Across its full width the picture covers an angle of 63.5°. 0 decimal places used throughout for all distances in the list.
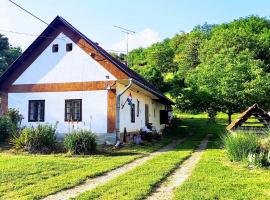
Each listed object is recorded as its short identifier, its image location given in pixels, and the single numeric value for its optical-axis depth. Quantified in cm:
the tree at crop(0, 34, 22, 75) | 2191
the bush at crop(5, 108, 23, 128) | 1098
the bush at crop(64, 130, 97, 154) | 832
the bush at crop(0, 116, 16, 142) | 995
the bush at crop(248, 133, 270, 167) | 626
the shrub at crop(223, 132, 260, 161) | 660
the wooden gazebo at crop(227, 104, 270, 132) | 770
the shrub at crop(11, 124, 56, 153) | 863
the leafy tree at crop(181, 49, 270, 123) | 1455
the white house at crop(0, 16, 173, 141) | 1058
